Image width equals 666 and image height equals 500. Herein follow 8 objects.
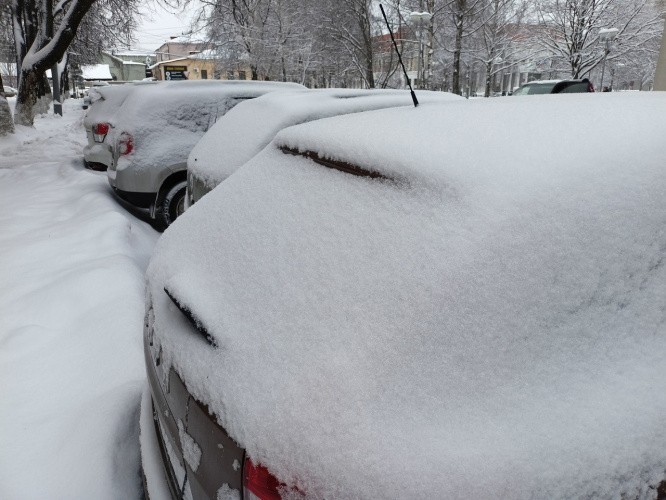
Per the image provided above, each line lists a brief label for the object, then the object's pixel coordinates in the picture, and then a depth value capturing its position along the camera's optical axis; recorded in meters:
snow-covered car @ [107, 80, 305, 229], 5.34
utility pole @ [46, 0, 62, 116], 24.80
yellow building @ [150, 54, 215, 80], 83.25
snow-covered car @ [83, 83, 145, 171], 6.69
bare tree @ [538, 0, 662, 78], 27.28
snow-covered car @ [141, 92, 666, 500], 1.00
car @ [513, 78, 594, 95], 16.62
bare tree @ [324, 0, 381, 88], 26.62
